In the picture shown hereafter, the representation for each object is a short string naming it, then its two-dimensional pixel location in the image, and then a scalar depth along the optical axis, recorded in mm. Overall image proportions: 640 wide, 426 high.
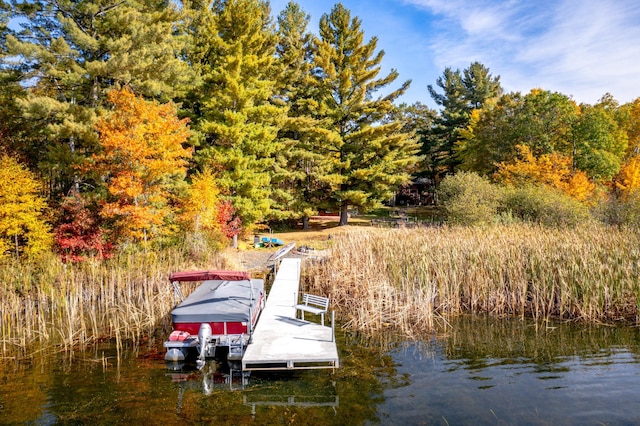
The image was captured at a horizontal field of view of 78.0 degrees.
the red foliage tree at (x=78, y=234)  17062
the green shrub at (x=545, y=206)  21828
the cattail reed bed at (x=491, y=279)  11539
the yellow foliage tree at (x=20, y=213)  15219
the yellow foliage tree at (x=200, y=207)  20125
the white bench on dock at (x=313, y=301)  10508
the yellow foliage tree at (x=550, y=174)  28047
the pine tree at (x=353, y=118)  33750
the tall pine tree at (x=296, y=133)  31828
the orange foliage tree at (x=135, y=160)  16609
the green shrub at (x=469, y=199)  23156
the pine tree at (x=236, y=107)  24844
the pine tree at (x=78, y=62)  16688
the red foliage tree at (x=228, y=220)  23312
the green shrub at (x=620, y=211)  20672
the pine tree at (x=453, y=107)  45031
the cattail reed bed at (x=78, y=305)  10656
